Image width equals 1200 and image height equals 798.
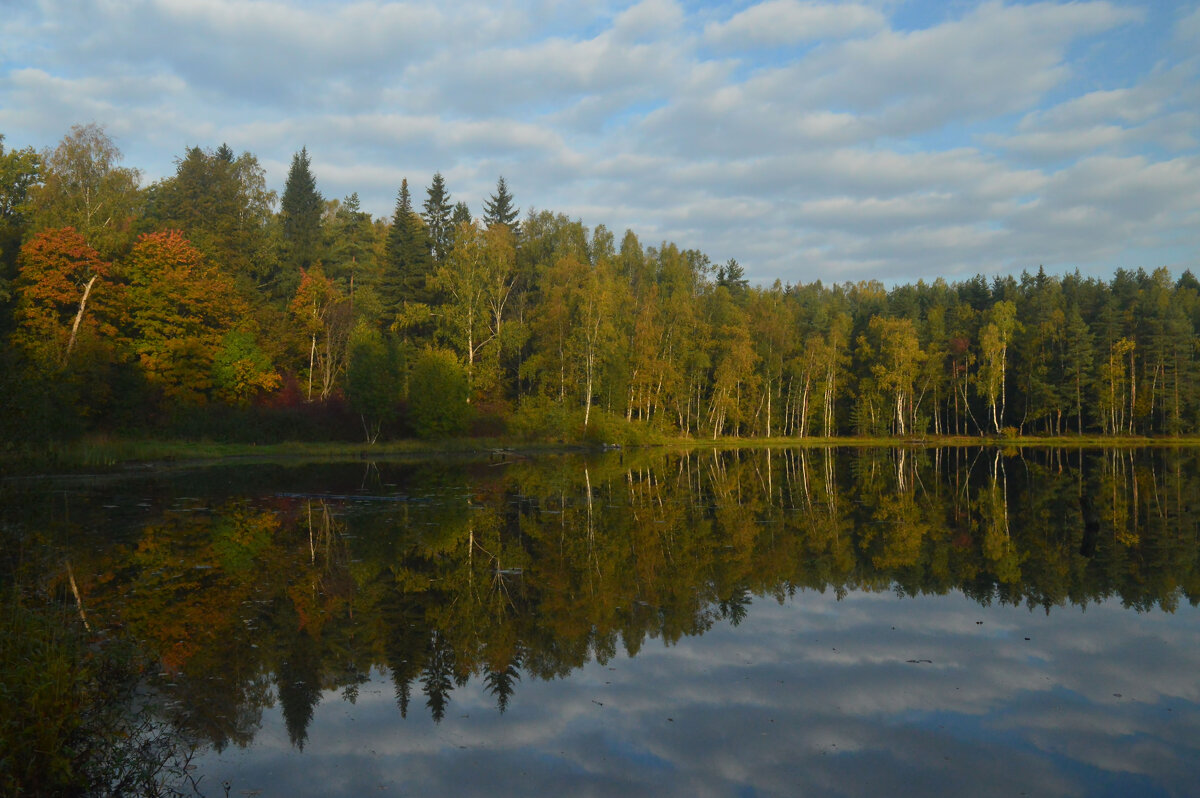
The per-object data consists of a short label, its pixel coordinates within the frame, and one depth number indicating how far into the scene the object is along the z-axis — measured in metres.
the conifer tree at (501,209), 77.31
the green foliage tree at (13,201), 41.25
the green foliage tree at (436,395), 48.78
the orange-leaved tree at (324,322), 56.34
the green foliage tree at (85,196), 47.78
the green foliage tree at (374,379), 45.62
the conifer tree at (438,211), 71.25
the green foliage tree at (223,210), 57.84
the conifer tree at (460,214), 74.31
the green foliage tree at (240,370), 48.47
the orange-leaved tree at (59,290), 42.62
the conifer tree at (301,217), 63.44
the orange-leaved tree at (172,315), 47.03
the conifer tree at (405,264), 63.34
